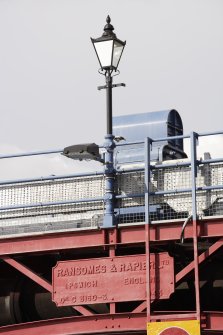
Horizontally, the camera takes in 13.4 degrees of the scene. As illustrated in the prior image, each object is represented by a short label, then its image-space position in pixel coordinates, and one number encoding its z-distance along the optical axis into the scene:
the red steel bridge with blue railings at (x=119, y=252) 18.44
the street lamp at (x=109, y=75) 19.09
